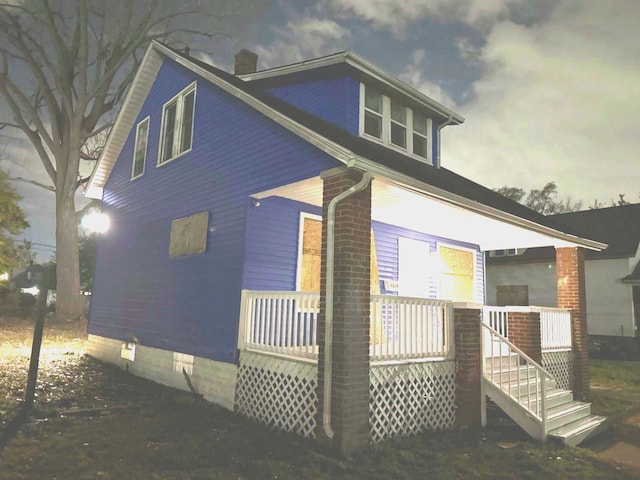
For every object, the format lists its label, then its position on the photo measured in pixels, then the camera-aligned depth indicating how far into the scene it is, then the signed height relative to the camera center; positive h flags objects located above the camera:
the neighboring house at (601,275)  19.78 +2.07
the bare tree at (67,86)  20.80 +10.30
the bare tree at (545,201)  43.00 +11.03
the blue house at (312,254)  6.27 +1.14
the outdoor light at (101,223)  13.26 +2.28
